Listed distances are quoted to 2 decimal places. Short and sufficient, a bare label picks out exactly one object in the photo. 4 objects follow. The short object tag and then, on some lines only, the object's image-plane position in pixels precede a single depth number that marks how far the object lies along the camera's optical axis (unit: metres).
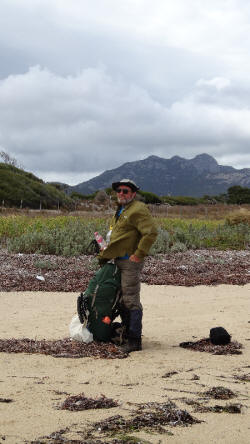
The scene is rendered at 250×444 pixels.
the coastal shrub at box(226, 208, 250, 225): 24.55
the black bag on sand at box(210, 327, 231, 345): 6.57
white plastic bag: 6.55
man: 6.25
